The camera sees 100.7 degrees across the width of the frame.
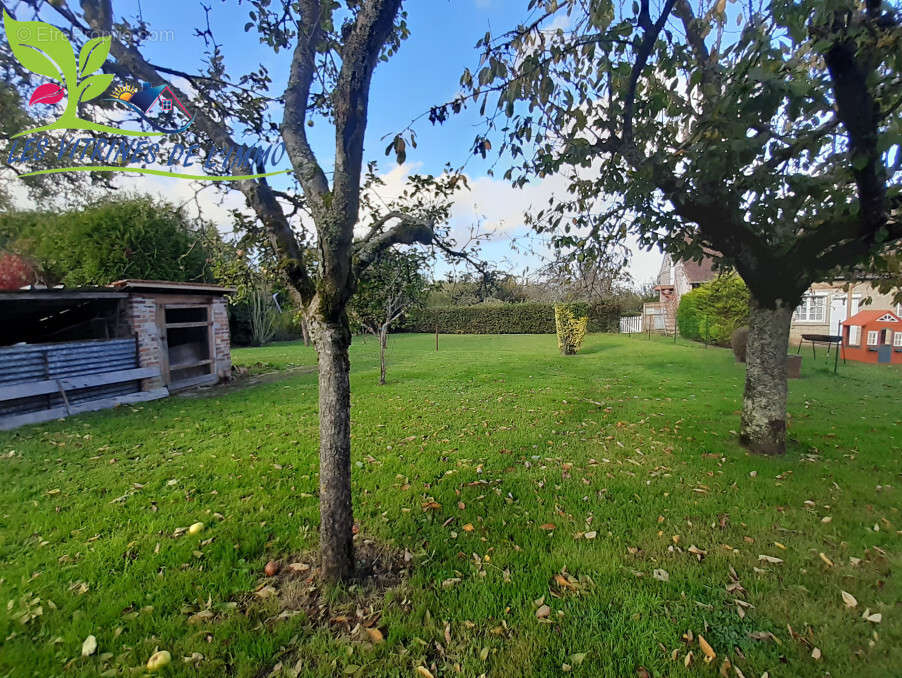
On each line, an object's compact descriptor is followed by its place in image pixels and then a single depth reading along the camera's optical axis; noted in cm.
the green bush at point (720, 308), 1491
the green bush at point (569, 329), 1558
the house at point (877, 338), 1190
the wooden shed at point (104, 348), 664
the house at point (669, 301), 2341
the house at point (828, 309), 1702
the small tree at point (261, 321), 2062
